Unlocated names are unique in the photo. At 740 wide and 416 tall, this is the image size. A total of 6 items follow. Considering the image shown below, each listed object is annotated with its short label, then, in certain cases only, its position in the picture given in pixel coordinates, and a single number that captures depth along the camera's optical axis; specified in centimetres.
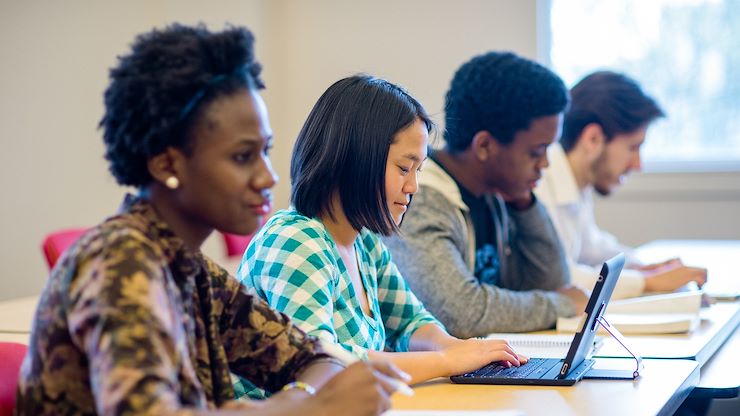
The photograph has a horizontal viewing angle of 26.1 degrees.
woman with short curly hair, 153
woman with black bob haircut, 201
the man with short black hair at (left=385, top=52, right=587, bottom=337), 242
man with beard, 316
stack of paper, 240
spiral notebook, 221
